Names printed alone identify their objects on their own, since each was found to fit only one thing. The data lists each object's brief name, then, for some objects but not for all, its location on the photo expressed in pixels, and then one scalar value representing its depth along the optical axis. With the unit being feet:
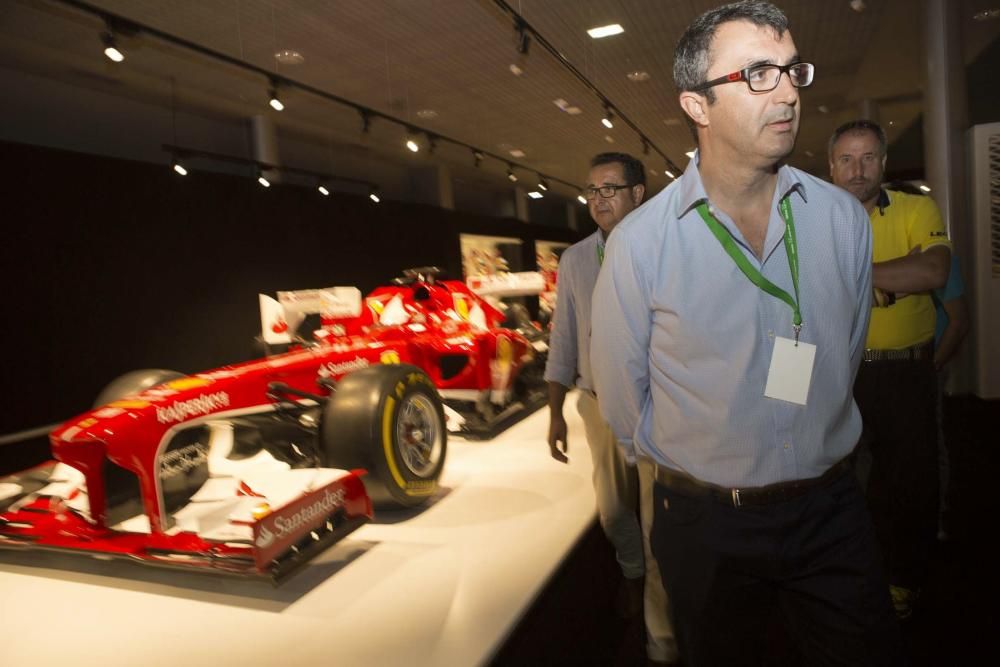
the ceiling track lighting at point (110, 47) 15.26
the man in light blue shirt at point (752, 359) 4.45
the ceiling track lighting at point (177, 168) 22.59
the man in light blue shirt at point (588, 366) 8.62
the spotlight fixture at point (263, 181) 26.74
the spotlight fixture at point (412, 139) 26.22
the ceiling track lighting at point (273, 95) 19.67
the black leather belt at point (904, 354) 8.14
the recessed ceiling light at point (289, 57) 22.81
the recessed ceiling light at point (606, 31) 22.65
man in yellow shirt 7.97
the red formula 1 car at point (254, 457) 7.63
